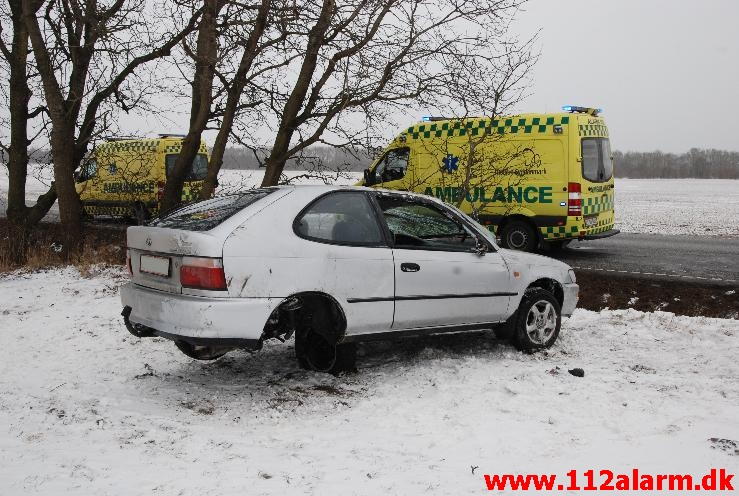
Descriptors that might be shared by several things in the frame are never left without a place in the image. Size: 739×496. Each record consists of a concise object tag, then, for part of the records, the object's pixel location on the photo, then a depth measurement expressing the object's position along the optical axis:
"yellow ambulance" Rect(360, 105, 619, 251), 11.55
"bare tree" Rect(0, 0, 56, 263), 13.83
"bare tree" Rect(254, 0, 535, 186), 10.25
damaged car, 4.39
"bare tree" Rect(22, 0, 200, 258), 11.37
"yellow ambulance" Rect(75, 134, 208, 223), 18.34
